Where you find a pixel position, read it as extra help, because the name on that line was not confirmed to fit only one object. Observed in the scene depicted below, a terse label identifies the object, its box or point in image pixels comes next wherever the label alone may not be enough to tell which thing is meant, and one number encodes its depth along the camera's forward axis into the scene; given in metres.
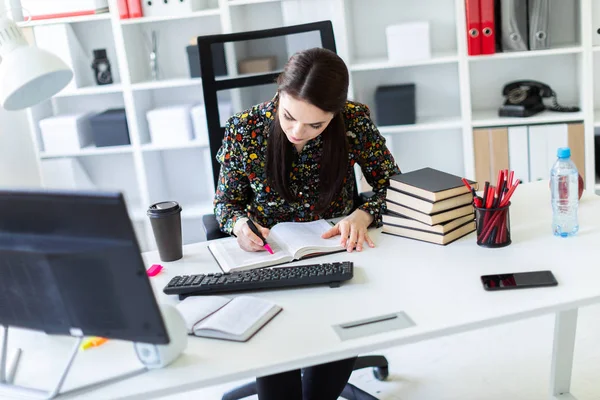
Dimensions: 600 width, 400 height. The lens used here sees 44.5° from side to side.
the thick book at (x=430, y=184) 1.73
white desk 1.27
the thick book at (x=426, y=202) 1.72
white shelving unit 3.19
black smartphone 1.44
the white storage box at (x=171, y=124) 3.39
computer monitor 1.12
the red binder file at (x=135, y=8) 3.23
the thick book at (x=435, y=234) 1.71
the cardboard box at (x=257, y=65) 3.13
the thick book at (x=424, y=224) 1.71
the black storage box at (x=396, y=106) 3.29
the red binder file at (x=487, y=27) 3.04
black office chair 2.18
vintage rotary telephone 3.23
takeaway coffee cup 1.75
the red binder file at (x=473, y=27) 3.05
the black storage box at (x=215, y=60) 3.22
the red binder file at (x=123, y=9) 3.24
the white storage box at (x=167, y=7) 3.23
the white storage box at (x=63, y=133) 3.46
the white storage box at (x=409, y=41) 3.16
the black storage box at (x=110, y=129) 3.45
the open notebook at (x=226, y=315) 1.37
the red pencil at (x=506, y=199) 1.66
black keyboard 1.54
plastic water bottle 1.70
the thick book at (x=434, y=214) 1.71
